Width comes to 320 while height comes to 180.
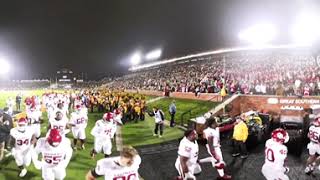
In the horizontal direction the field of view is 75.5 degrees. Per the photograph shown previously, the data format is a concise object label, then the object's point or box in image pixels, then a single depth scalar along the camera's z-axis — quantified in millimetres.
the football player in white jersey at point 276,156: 3729
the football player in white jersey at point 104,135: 5203
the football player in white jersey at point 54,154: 3484
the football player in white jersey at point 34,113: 7543
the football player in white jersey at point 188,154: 4028
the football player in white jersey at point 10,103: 7965
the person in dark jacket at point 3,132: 5194
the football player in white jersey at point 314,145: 4914
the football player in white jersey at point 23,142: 4527
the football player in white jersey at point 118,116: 6791
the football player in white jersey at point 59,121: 5427
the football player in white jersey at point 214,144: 4652
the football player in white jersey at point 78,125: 6180
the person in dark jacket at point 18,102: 8579
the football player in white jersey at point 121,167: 2328
